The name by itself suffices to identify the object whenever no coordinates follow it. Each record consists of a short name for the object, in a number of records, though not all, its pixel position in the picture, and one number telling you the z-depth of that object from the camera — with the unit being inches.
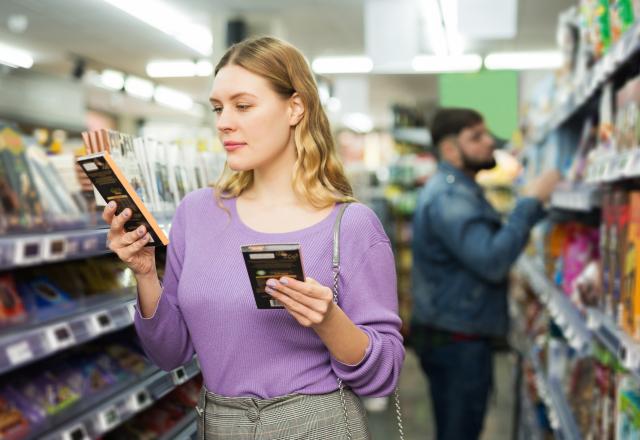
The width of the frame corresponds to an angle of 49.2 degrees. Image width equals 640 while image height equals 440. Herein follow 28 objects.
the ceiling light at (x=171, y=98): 437.7
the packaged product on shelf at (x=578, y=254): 108.7
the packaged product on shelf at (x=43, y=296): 79.2
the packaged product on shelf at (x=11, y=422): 65.9
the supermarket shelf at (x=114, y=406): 69.2
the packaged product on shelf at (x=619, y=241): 75.7
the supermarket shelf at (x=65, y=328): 61.4
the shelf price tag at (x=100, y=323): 74.1
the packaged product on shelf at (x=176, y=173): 68.7
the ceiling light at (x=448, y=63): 387.5
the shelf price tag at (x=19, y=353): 60.0
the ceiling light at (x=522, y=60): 388.8
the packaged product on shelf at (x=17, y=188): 69.6
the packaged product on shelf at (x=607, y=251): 81.8
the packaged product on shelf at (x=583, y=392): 97.0
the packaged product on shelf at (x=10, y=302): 73.6
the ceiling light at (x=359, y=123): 676.0
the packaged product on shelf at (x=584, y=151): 113.4
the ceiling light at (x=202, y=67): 366.3
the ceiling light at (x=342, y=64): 399.9
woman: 52.9
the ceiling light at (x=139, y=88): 371.9
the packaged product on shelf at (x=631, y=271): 68.9
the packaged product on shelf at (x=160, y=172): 63.3
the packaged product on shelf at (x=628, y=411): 70.7
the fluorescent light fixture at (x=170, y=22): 189.5
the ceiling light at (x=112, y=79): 283.2
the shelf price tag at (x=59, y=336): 67.8
